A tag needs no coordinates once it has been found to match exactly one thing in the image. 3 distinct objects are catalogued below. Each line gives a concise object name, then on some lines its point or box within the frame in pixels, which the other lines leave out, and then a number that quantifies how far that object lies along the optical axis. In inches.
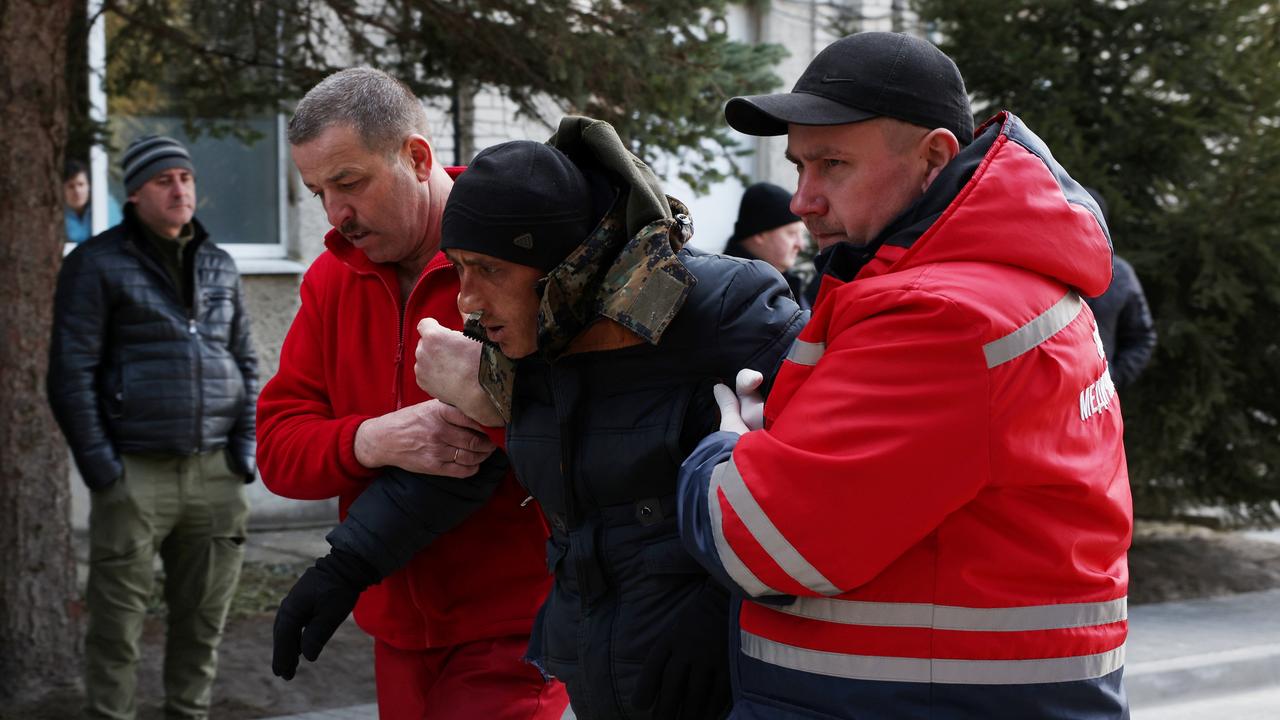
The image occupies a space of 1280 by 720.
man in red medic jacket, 72.7
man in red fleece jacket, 114.7
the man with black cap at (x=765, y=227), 257.9
